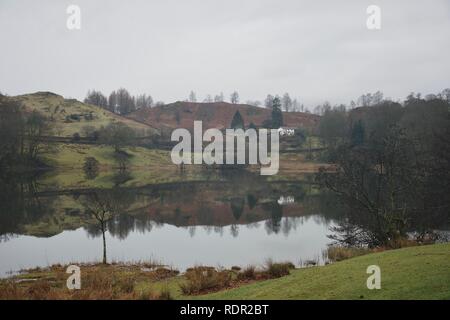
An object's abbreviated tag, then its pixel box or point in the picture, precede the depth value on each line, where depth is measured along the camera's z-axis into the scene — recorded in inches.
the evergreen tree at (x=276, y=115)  6382.9
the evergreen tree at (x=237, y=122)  6205.2
